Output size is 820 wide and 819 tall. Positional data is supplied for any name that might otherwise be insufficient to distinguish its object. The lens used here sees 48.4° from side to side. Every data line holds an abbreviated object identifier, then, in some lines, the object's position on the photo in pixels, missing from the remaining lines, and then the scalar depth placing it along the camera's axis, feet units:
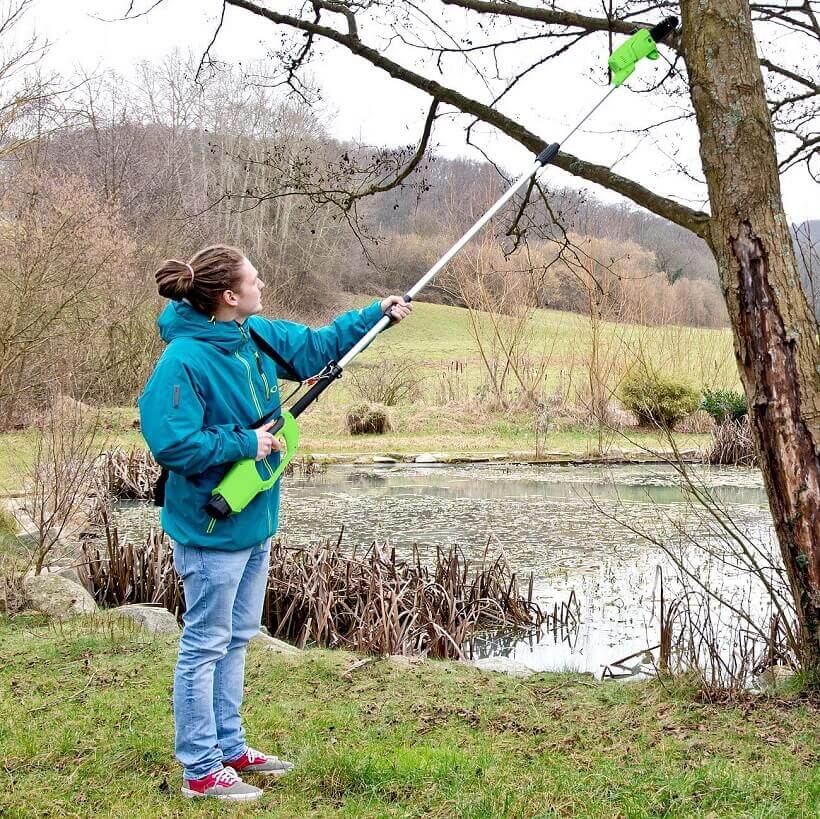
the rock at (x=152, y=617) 16.38
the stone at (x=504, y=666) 15.16
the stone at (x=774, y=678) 12.09
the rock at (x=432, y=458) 49.57
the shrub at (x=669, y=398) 57.36
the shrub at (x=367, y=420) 58.95
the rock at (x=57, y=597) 17.62
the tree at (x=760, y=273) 10.98
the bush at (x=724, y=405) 53.31
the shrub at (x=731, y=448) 47.03
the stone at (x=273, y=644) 15.12
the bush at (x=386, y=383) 65.31
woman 8.27
